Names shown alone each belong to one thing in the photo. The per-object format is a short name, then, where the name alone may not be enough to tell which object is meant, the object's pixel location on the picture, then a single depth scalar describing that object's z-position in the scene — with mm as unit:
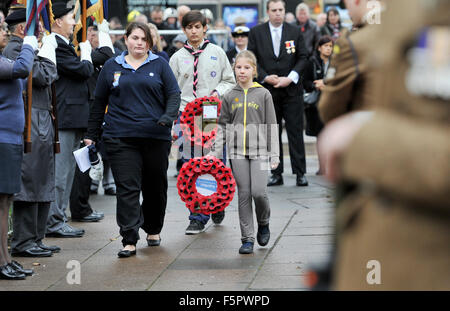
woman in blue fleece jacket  12865
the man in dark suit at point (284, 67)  20101
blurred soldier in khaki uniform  3338
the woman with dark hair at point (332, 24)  30651
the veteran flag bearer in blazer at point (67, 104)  14565
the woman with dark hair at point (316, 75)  21537
